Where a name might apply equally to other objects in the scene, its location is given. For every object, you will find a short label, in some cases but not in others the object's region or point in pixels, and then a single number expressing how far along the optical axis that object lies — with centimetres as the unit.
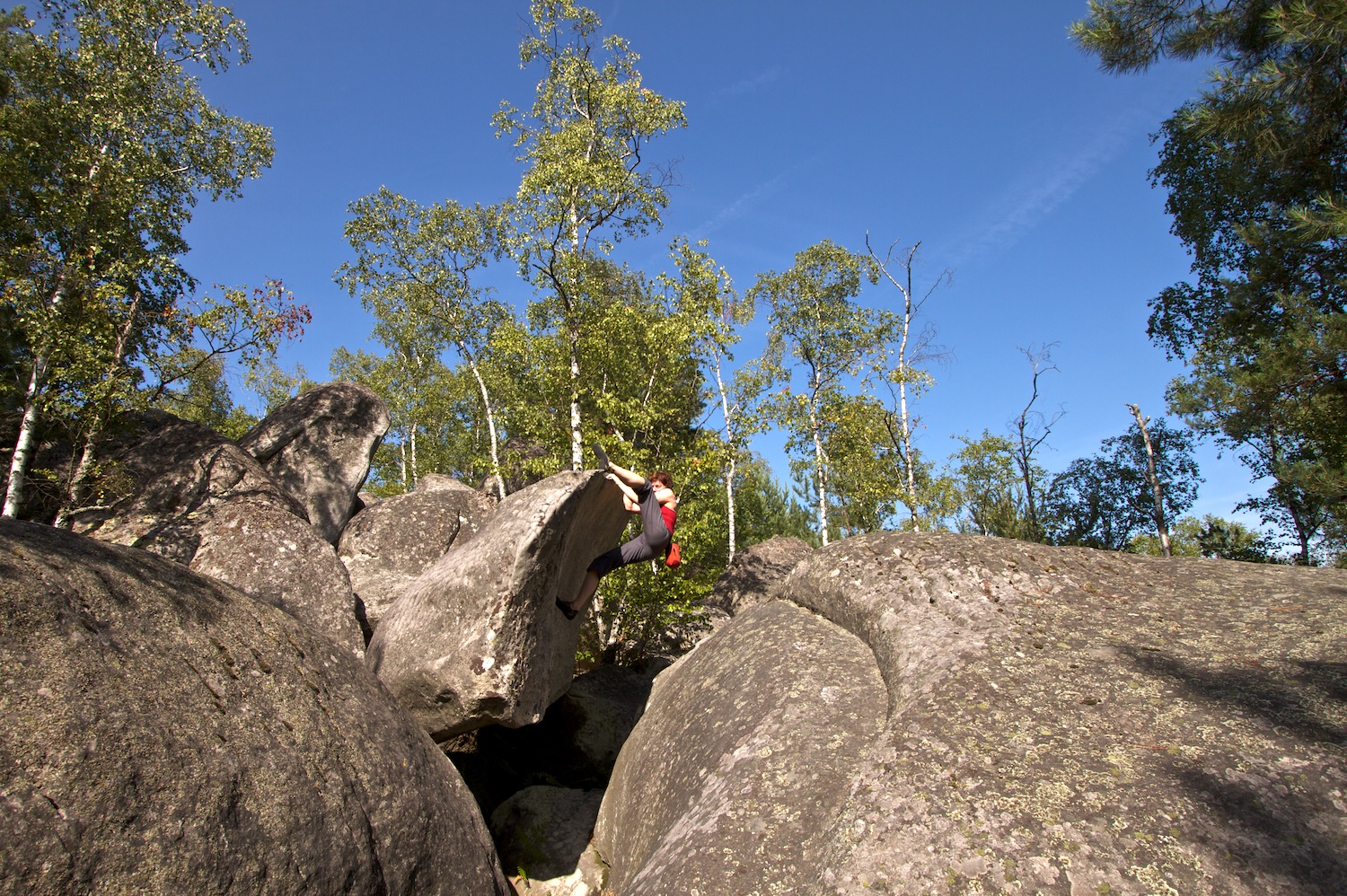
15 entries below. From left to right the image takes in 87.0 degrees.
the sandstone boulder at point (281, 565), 1141
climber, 912
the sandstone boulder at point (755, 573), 2075
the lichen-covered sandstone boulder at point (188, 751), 362
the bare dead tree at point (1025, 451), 2880
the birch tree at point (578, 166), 1828
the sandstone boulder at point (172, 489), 1189
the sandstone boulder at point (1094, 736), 376
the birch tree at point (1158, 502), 2564
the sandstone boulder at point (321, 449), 1712
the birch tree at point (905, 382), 2600
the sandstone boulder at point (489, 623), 801
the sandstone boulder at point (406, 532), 1633
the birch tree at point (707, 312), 1786
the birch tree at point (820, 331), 3005
